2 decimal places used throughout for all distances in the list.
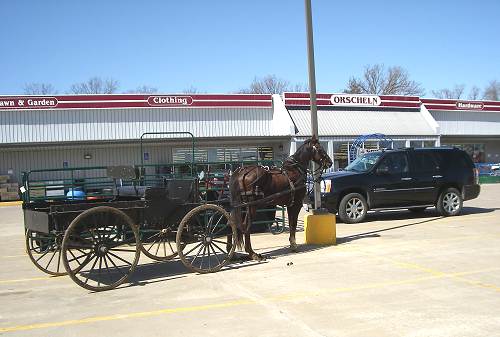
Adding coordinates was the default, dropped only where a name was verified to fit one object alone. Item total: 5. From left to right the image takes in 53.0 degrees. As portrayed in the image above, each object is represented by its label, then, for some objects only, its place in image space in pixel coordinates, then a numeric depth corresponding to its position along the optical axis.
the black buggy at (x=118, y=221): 7.16
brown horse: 8.92
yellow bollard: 10.26
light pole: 10.56
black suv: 13.85
